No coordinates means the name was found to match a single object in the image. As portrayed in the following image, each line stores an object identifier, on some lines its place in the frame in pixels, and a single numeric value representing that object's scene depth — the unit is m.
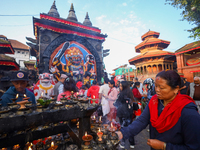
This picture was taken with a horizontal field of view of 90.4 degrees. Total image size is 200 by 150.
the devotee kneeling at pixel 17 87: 2.45
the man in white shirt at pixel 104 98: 4.88
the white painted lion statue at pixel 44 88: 5.35
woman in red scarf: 1.02
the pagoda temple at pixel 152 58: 18.83
